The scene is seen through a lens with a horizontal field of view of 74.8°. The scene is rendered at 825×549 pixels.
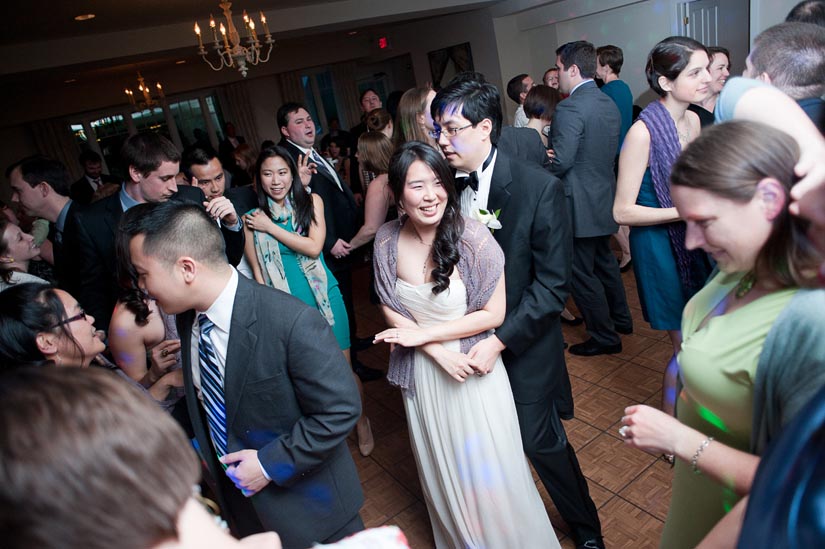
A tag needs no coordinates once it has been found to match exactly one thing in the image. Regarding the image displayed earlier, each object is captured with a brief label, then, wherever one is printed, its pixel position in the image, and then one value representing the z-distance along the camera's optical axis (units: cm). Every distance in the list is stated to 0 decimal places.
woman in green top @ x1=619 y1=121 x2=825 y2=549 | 97
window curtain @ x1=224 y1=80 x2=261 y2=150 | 1197
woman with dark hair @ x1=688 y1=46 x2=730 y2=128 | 392
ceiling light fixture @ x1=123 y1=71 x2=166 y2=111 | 664
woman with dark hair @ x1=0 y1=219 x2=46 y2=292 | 246
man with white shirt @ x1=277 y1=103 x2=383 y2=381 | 325
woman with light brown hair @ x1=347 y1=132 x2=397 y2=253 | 301
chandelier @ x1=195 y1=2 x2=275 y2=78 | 529
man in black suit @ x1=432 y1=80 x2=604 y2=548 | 188
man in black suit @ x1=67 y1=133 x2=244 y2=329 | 248
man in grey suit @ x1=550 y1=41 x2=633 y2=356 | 334
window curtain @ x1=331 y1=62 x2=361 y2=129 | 1320
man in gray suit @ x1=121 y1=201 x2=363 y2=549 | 146
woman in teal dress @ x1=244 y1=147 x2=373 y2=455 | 269
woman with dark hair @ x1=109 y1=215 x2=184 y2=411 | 194
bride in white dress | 181
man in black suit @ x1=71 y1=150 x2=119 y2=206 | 645
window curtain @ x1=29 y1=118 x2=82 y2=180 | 1054
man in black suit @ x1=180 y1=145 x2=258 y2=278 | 333
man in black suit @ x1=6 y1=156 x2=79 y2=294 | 286
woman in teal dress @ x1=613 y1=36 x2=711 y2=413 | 223
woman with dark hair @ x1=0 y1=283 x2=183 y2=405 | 161
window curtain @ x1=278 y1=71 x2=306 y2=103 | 1232
